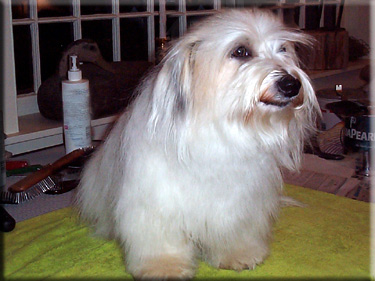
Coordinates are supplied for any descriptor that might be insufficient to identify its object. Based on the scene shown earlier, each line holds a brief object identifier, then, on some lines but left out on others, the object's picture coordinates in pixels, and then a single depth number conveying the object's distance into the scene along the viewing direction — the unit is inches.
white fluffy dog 45.1
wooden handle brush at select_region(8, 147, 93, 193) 64.2
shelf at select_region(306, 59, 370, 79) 128.3
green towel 48.5
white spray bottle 70.3
